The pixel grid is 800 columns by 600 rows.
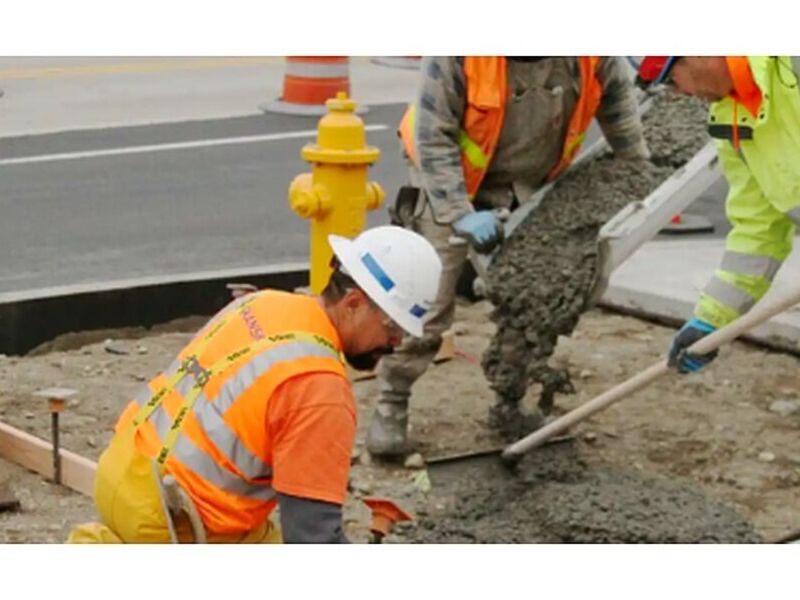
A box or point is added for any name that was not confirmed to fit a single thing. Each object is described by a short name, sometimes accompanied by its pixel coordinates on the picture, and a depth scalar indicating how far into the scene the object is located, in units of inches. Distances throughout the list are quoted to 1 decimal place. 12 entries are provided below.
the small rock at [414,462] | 451.7
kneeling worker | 278.3
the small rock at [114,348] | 523.5
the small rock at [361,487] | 433.8
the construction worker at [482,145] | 431.4
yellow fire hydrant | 501.6
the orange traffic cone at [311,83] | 900.0
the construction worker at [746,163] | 361.5
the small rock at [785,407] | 490.7
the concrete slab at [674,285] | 537.5
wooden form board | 415.3
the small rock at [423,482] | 429.9
